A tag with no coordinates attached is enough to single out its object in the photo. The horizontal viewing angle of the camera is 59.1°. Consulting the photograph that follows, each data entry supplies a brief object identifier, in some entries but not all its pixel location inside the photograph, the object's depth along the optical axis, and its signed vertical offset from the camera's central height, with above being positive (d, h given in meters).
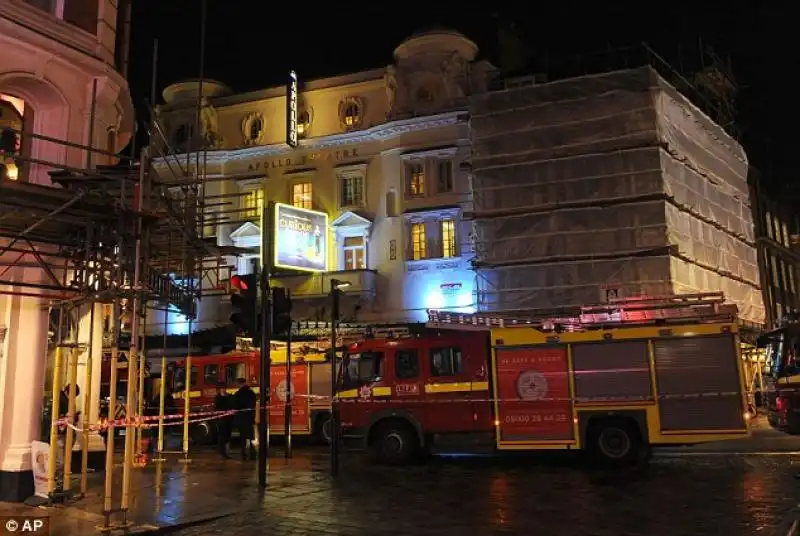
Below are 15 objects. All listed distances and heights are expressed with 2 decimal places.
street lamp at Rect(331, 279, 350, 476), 13.45 -0.36
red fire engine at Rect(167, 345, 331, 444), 19.72 +0.33
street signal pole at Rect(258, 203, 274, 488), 12.04 +0.29
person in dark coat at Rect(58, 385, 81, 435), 14.35 -0.02
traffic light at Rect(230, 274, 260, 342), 12.21 +1.56
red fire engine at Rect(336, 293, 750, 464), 13.16 +0.06
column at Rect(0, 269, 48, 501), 10.48 +0.20
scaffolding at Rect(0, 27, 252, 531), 9.10 +2.36
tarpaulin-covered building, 23.89 +6.70
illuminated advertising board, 30.12 +6.69
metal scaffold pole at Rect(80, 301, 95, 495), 10.19 -0.19
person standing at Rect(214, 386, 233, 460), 16.91 -0.70
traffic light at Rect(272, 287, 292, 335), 12.46 +1.46
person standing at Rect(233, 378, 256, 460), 16.22 -0.39
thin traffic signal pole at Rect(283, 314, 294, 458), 14.02 -0.40
